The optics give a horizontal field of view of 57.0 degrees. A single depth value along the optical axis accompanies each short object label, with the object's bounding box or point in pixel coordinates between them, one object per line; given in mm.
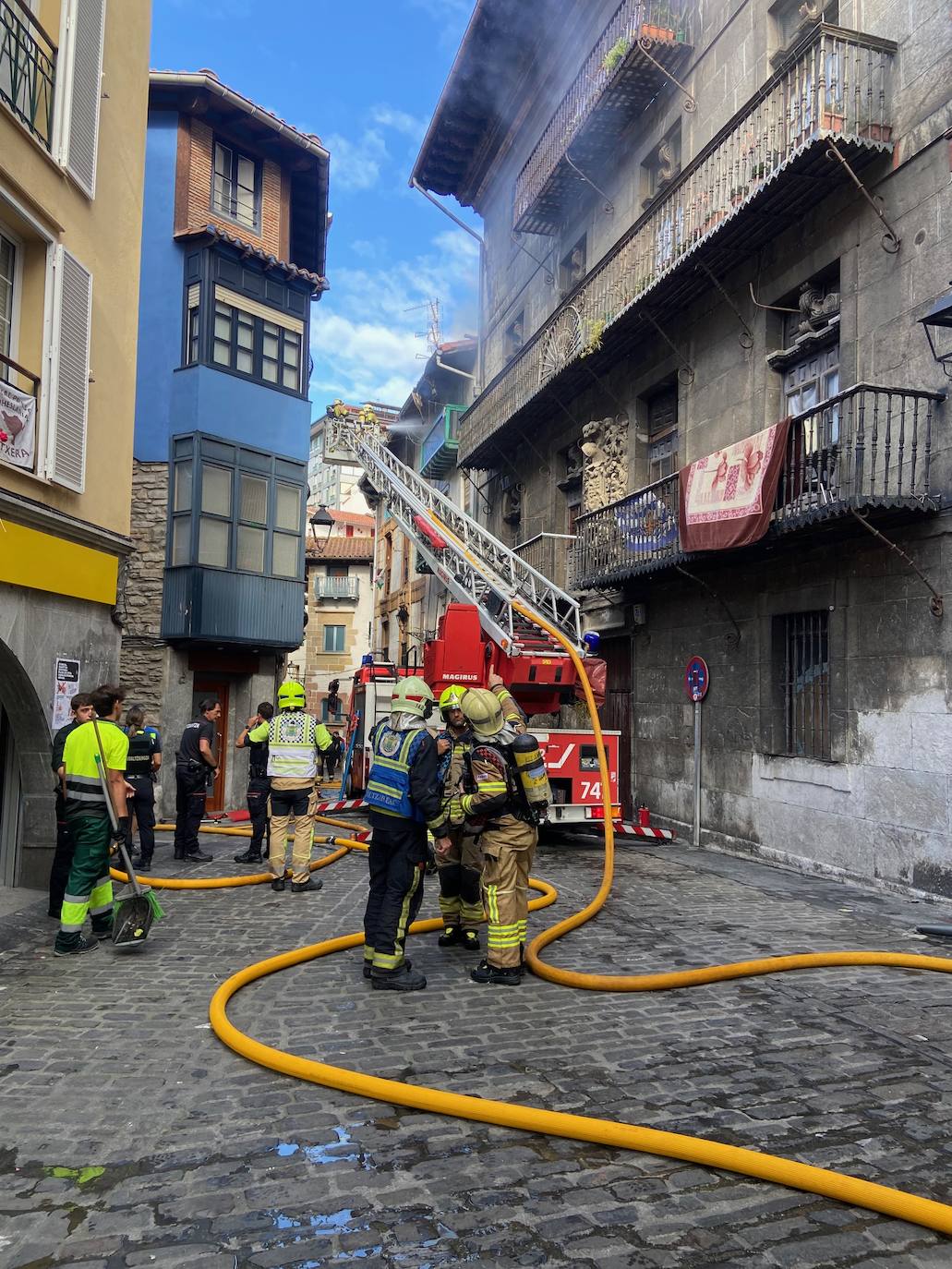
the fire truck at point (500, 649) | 10031
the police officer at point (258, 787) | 9414
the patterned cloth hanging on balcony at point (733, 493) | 8961
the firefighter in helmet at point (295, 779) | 7691
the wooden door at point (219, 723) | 16141
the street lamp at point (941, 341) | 7664
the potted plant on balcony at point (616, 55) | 13042
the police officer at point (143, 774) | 8625
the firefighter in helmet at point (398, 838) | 5145
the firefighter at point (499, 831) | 5273
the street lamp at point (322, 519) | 23441
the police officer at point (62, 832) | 6211
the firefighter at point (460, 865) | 5844
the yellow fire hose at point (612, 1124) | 2797
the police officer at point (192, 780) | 9453
